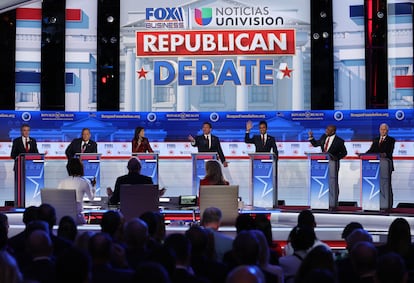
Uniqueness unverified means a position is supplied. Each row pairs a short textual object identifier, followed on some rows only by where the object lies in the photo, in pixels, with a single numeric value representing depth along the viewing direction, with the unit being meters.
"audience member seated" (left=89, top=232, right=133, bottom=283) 4.41
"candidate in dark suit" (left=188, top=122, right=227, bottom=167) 13.56
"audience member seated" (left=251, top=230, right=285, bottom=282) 4.80
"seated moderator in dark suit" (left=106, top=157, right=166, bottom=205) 9.27
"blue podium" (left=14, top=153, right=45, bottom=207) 12.09
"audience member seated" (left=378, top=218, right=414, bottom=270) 5.56
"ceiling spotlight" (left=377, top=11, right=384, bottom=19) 15.06
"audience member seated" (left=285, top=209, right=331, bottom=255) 6.37
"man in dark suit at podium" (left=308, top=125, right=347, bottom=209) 12.85
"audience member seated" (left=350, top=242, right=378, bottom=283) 4.51
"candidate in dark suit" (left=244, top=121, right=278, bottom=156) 13.30
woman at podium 13.29
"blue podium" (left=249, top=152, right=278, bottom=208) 12.27
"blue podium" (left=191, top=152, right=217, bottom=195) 12.54
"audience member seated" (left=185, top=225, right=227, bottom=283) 4.88
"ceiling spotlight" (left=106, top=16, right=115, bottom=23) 15.66
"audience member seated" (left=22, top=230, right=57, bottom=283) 4.55
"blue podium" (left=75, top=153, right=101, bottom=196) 12.92
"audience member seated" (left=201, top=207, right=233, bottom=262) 6.18
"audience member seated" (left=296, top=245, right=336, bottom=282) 4.27
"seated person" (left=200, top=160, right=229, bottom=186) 9.15
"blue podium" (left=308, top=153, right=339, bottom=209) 12.05
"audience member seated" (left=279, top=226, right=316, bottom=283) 5.41
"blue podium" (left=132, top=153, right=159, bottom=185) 12.65
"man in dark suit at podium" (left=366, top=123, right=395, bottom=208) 12.72
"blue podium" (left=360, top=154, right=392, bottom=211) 11.79
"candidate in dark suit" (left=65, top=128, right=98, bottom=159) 13.49
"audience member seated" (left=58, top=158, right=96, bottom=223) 9.05
